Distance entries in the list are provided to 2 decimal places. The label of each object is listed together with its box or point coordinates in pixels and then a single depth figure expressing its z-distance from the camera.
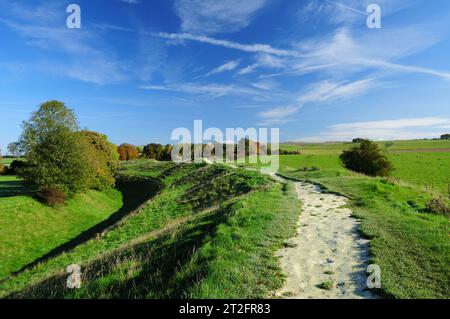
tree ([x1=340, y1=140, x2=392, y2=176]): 35.78
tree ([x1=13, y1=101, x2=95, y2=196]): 31.00
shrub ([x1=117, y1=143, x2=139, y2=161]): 95.44
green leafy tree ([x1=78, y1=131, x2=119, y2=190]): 39.27
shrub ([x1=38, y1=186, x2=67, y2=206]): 29.92
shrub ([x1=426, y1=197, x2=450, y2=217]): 12.95
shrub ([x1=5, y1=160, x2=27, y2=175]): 57.03
